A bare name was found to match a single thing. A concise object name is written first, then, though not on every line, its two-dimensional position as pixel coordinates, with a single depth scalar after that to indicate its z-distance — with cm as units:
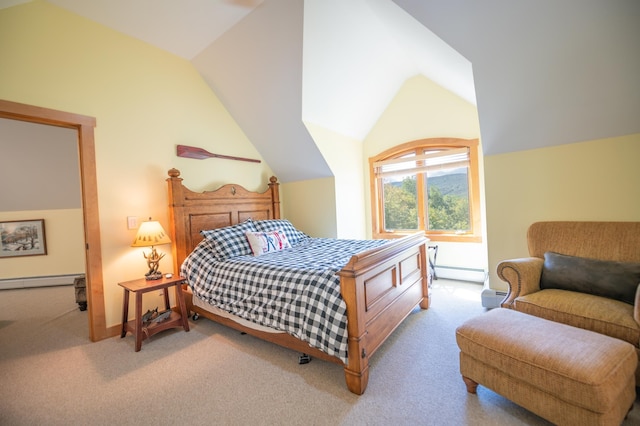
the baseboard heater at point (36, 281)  439
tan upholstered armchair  161
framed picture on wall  440
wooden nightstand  228
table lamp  250
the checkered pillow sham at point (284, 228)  332
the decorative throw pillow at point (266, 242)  287
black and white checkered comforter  169
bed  165
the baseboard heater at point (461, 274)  362
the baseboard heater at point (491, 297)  270
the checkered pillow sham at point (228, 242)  270
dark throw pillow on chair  177
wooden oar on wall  309
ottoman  115
